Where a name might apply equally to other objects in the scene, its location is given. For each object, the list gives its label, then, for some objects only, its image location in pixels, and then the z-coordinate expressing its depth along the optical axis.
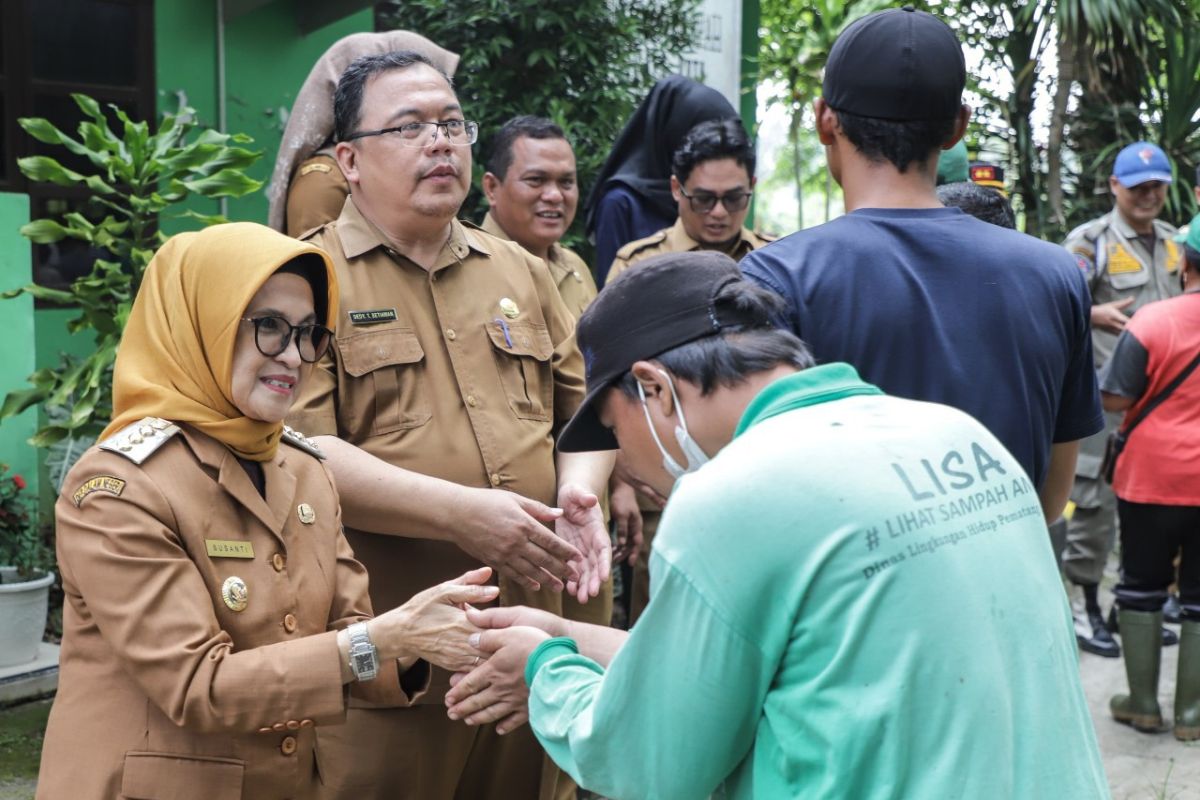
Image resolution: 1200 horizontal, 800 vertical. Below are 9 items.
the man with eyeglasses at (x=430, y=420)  2.92
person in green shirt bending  1.62
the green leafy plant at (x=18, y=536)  5.43
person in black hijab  5.70
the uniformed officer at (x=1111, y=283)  6.75
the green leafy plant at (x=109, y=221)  4.93
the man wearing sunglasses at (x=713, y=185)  4.83
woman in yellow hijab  2.25
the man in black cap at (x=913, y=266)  2.41
